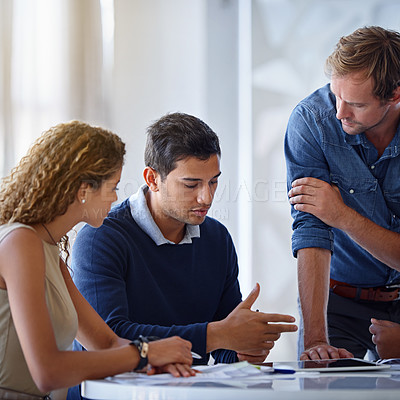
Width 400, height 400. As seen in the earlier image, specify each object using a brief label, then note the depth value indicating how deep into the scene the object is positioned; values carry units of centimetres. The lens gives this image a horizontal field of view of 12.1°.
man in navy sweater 371
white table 330
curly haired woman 340
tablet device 351
